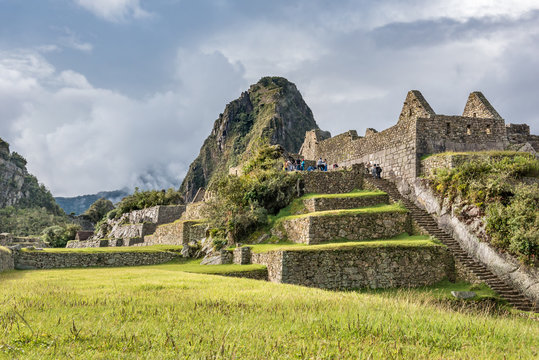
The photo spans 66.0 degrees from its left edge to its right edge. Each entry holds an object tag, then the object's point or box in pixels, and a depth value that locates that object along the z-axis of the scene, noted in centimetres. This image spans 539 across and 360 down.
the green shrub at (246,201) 2844
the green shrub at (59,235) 5272
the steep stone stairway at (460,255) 1733
